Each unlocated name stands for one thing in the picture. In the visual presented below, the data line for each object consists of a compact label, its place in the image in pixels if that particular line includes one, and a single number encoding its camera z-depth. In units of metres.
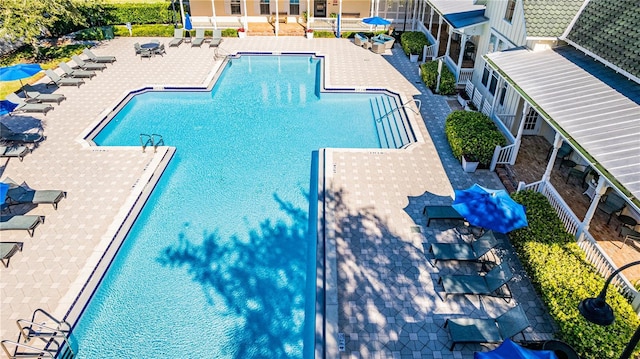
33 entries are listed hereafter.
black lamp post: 6.46
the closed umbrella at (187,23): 31.82
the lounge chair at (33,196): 14.69
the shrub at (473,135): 16.73
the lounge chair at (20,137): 18.38
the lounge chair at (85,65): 26.22
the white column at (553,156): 13.11
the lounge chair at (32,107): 20.96
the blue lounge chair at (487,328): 10.03
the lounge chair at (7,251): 12.51
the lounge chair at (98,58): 27.31
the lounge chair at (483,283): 11.36
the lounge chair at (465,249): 12.39
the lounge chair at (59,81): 24.04
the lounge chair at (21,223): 13.53
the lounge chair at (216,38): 31.27
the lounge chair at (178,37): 31.52
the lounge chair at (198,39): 31.33
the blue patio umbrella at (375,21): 30.69
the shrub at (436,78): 23.17
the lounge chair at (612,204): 12.88
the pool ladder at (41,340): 10.24
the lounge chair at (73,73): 25.19
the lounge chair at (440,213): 13.93
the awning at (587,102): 10.65
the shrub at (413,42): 28.69
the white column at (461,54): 21.94
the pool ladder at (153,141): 18.51
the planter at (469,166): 16.75
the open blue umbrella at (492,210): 11.98
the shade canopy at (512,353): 8.01
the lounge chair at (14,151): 17.52
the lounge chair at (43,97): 22.06
